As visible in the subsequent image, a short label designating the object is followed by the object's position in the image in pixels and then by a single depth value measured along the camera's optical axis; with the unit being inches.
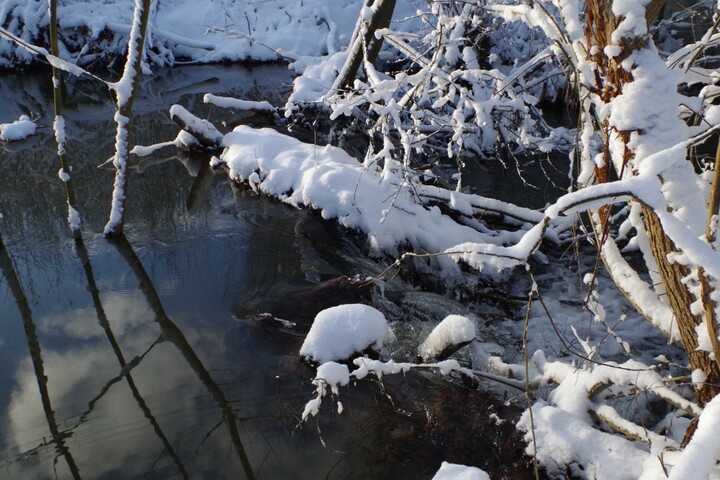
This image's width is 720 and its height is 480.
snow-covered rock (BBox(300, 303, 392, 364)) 173.6
